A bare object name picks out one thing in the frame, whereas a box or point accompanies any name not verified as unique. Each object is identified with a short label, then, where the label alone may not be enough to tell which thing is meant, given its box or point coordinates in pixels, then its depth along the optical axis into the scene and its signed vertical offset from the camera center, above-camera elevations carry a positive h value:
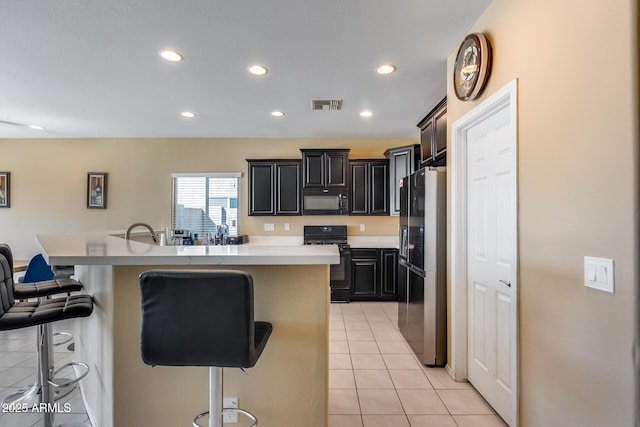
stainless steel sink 3.44 -0.22
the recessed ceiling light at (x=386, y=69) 2.66 +1.33
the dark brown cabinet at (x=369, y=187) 4.84 +0.49
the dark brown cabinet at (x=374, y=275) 4.69 -0.89
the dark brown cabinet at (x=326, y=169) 4.77 +0.77
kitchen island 1.55 -0.76
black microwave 4.82 +0.26
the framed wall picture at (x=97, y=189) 5.12 +0.48
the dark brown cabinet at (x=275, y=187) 4.88 +0.49
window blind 5.17 +0.27
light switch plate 1.10 -0.21
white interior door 1.90 -0.26
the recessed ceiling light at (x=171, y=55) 2.42 +1.33
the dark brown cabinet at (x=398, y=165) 4.34 +0.77
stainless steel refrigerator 2.58 -0.43
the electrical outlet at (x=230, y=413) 1.57 -1.02
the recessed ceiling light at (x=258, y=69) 2.67 +1.34
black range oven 4.61 -0.85
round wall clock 1.92 +1.03
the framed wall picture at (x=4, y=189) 5.11 +0.48
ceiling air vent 3.43 +1.32
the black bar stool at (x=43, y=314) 1.57 -0.51
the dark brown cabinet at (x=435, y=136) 2.88 +0.85
